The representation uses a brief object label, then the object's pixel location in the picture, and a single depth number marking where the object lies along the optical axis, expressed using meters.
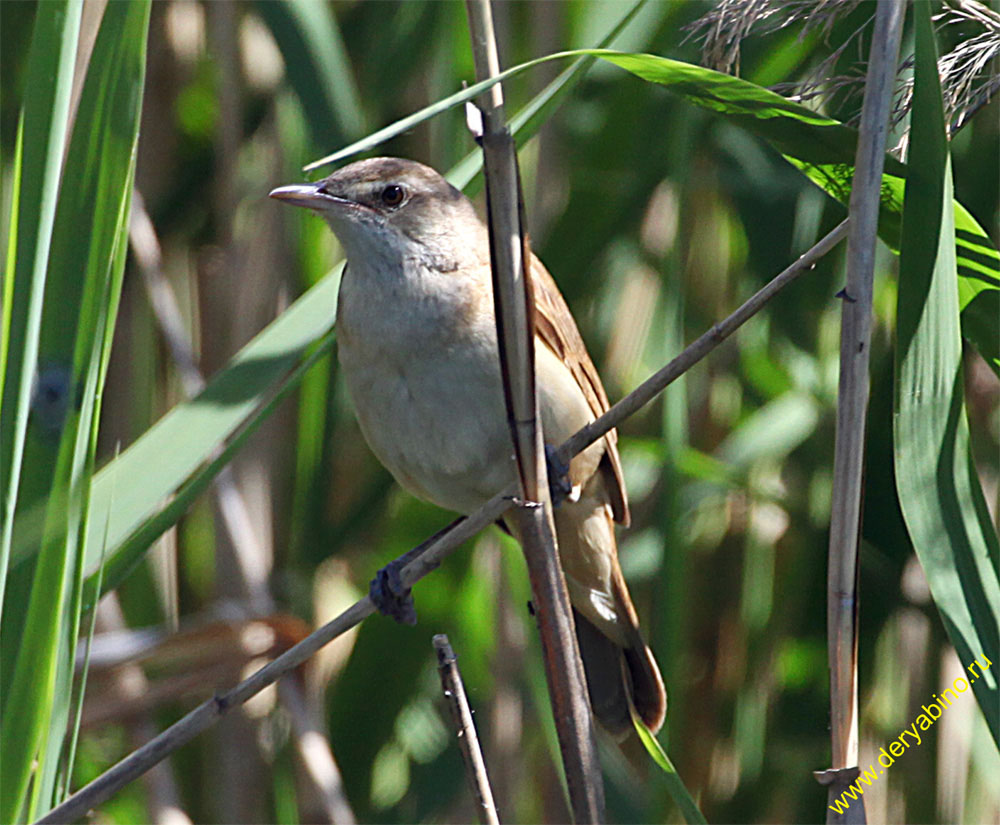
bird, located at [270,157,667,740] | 5.05
